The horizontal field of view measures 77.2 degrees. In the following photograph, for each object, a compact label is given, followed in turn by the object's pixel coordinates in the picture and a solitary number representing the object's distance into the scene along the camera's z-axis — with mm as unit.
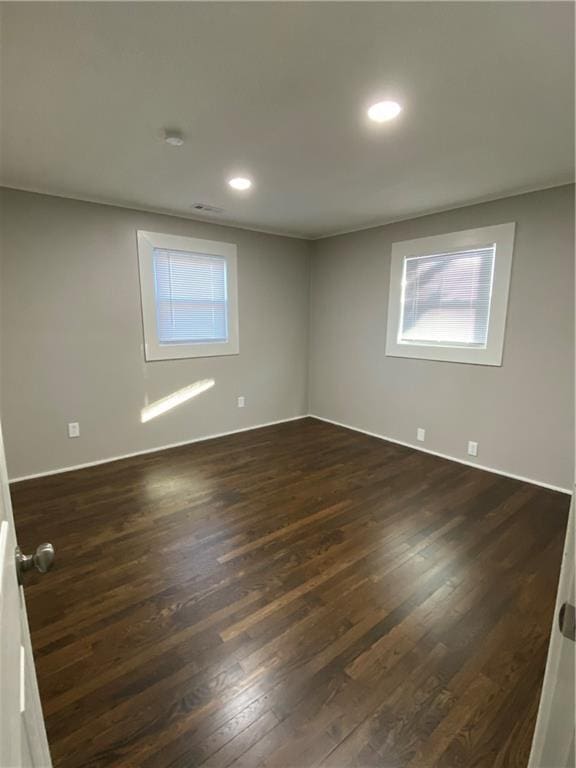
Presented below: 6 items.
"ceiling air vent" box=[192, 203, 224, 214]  3240
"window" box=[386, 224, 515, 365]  3078
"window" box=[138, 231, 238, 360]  3494
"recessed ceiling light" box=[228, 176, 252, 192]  2598
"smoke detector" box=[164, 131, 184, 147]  1927
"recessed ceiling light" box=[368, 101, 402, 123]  1667
